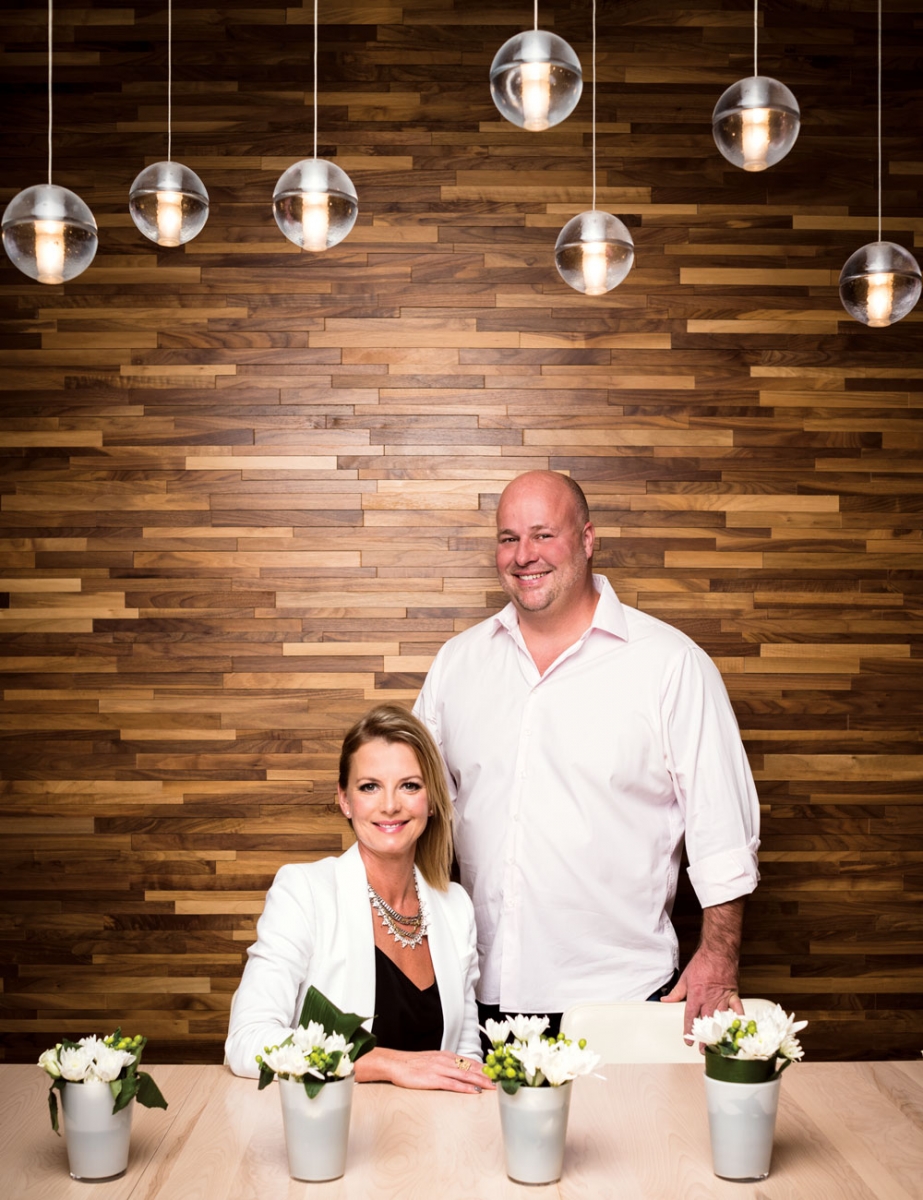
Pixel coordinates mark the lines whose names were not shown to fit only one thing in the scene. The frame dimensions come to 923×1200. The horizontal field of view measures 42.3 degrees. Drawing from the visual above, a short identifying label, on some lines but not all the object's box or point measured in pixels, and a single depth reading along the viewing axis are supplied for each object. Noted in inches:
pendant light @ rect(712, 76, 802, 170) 79.9
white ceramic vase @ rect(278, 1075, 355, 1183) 68.3
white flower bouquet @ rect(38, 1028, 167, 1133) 67.9
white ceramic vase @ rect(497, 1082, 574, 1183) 68.4
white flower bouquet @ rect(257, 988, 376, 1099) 67.9
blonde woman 97.9
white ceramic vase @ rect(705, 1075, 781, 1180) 69.2
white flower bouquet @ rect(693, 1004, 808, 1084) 69.1
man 120.6
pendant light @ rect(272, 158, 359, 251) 84.6
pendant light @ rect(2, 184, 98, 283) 81.5
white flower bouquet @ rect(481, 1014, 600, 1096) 68.3
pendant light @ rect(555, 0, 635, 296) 92.0
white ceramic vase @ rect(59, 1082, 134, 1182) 68.2
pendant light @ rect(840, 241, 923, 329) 94.1
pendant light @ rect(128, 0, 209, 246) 86.0
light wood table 68.6
